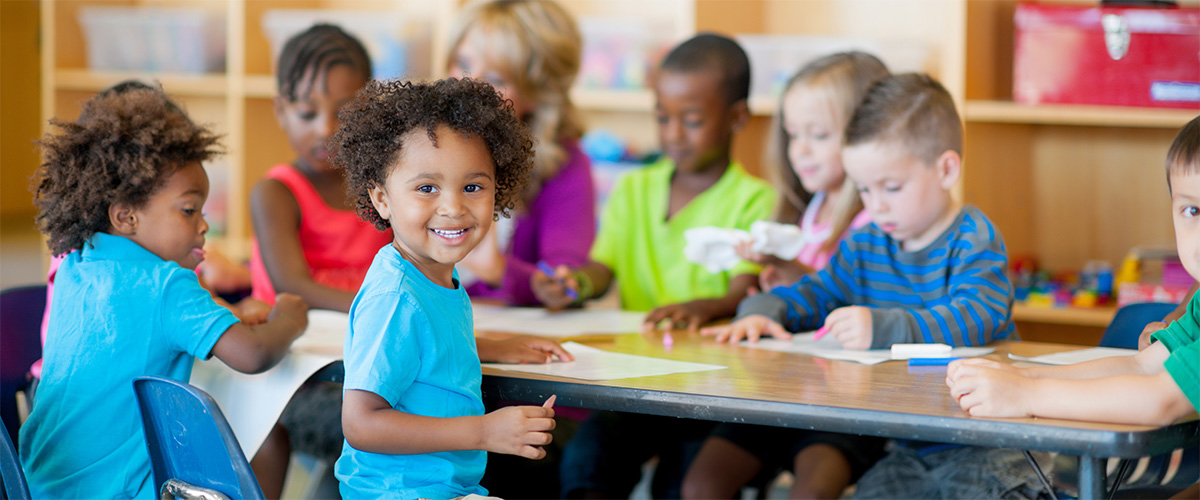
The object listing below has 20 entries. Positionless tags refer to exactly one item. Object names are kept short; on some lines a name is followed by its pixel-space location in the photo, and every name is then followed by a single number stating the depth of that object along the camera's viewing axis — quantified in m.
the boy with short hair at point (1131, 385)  3.19
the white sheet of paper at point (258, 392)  3.57
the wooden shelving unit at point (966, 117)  4.68
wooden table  3.17
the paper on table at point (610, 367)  3.46
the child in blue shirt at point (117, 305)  3.50
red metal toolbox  4.50
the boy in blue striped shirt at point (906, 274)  3.63
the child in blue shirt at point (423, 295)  3.29
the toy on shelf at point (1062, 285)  4.62
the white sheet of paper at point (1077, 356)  3.57
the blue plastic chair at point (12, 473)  3.36
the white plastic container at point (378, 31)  5.10
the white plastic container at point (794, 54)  4.74
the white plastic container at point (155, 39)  5.30
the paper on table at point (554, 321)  3.86
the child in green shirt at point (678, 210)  4.02
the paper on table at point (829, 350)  3.58
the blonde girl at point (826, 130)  4.14
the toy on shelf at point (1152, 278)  4.50
